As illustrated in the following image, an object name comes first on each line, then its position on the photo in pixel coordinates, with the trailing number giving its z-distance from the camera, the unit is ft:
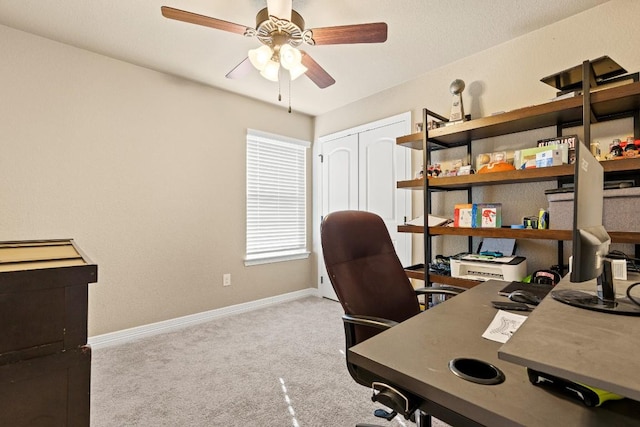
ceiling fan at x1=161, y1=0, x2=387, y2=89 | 5.42
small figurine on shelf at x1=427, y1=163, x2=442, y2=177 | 8.46
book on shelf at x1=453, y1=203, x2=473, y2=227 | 7.77
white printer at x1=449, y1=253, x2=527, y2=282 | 6.74
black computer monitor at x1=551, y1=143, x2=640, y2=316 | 2.39
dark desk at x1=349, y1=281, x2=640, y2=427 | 1.79
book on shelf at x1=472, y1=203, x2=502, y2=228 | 7.38
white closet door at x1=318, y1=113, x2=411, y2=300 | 10.59
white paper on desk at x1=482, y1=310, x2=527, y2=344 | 2.93
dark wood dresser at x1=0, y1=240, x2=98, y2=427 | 1.64
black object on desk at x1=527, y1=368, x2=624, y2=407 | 1.84
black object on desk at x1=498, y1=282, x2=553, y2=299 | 4.35
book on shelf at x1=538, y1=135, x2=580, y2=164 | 6.25
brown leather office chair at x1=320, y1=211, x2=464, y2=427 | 4.11
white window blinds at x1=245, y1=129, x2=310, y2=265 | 11.93
